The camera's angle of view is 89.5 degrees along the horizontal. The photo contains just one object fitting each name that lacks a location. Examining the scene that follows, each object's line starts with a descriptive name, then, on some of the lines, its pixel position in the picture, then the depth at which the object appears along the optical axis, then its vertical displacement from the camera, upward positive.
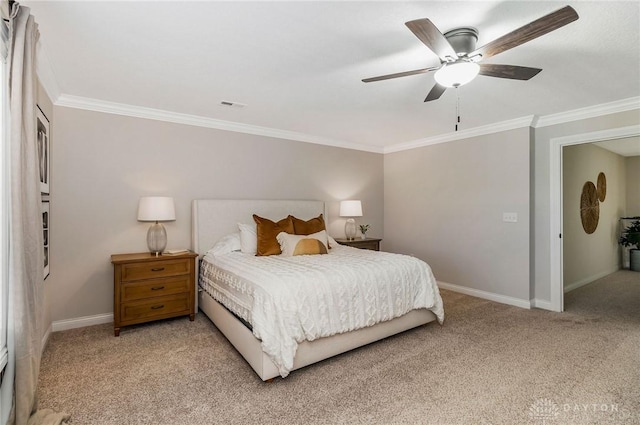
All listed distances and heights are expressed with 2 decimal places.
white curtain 1.67 -0.06
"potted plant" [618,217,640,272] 6.28 -0.69
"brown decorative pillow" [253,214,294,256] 3.78 -0.26
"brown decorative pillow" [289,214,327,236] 4.22 -0.21
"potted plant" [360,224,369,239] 5.46 -0.33
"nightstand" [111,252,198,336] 3.16 -0.77
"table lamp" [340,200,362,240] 5.10 -0.05
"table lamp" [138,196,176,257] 3.42 -0.03
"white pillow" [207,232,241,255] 3.82 -0.41
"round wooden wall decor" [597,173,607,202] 5.83 +0.37
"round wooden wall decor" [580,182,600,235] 5.34 -0.01
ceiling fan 1.68 +0.95
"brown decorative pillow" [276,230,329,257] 3.69 -0.40
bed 2.35 -0.94
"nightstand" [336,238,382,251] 4.88 -0.51
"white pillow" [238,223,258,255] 3.90 -0.36
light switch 4.19 -0.12
